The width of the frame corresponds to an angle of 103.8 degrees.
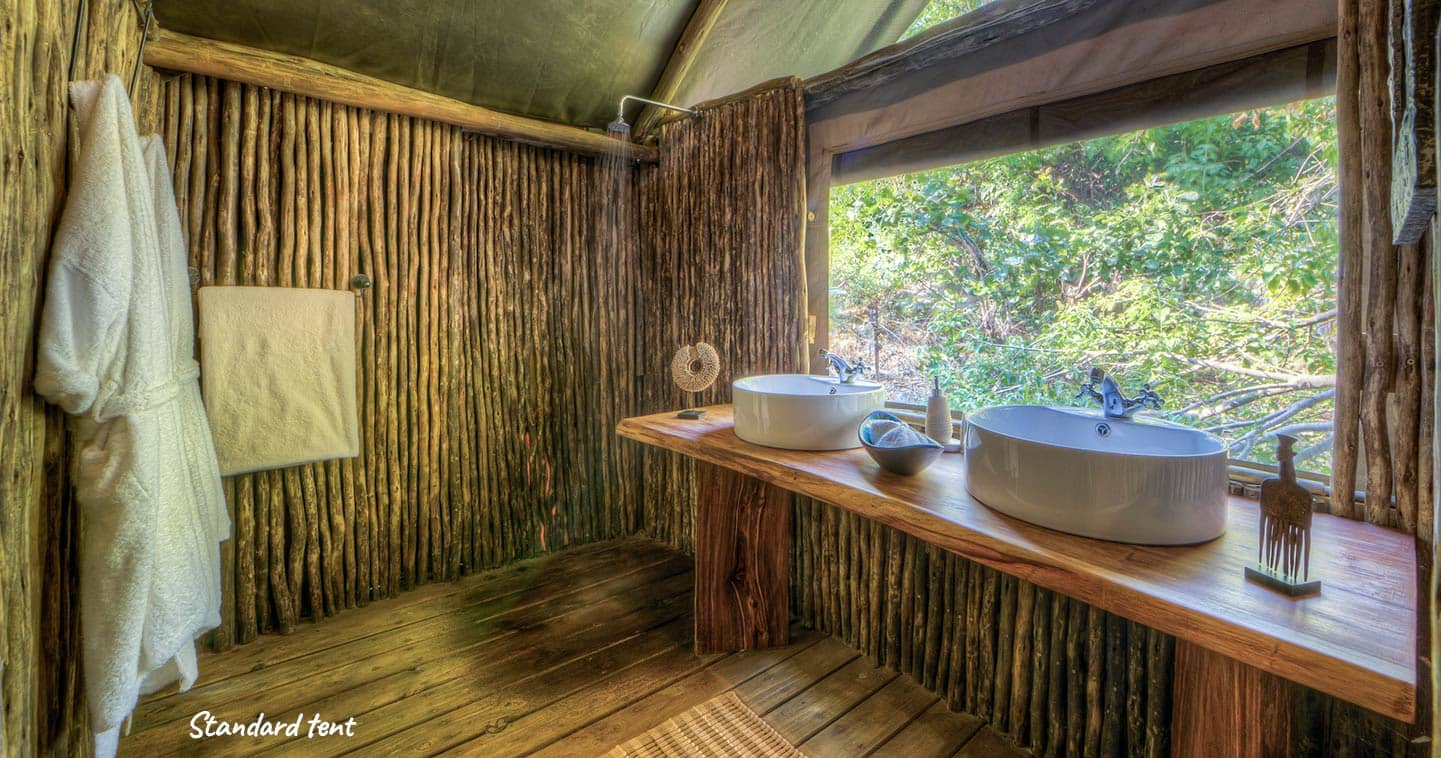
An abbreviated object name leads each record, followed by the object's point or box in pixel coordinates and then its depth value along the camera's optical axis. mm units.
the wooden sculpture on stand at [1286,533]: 958
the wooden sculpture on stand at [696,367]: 2600
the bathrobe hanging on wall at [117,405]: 1262
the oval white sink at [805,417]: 1862
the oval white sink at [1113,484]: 1093
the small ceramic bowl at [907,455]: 1570
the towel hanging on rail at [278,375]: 2213
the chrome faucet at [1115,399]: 1366
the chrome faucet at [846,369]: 2174
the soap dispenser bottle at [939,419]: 1908
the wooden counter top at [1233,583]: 794
